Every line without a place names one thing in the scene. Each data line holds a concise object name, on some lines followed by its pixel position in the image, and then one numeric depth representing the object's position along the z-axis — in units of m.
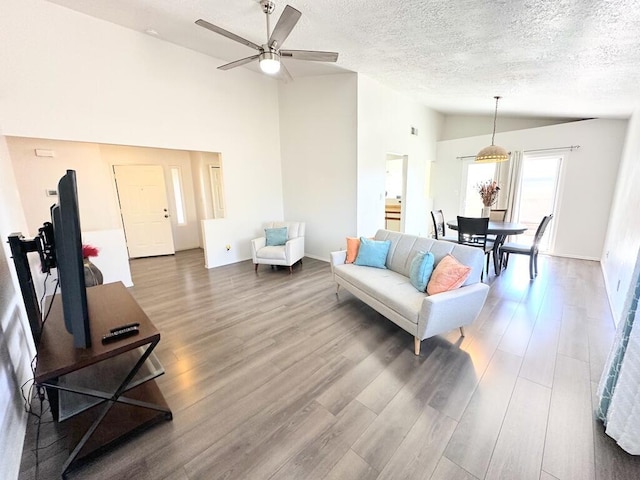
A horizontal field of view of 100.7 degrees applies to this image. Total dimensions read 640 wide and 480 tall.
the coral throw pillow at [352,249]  3.54
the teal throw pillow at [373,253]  3.36
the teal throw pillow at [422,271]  2.61
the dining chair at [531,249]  4.02
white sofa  2.22
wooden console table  1.40
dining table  4.02
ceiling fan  2.23
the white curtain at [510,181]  5.73
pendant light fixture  4.46
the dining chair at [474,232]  4.01
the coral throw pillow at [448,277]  2.38
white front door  5.56
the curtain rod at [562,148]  5.00
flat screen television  1.24
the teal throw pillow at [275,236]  4.84
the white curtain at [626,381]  1.44
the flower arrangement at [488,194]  4.80
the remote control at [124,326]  1.56
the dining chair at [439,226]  4.95
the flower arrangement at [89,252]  3.03
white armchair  4.48
